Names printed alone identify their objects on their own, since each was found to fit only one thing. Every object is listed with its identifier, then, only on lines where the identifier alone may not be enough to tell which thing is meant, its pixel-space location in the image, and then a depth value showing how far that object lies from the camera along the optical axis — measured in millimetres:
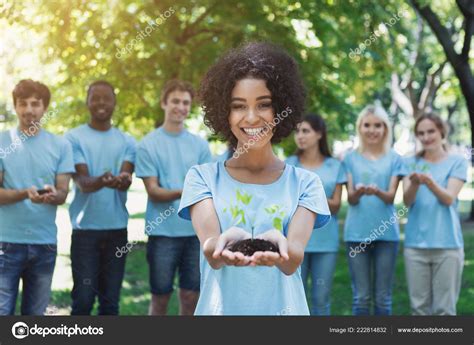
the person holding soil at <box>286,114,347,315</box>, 3615
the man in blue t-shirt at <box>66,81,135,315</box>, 3473
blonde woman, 3670
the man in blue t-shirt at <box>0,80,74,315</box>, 3039
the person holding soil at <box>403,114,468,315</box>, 3586
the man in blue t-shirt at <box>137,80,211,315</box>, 3416
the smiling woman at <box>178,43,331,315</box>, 1685
